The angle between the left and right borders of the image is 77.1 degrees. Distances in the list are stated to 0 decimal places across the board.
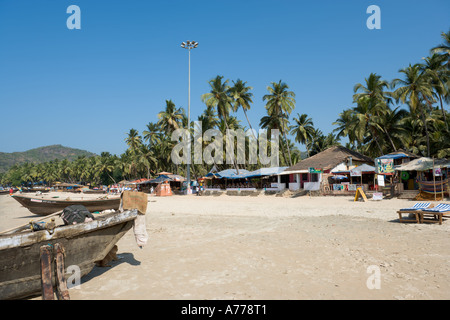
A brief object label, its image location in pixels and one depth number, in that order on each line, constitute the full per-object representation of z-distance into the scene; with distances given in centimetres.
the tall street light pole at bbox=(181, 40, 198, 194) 3788
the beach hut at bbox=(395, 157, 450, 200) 1823
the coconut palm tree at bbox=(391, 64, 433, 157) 2752
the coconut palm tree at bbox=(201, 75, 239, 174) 4109
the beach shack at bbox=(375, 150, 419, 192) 2726
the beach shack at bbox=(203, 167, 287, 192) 3481
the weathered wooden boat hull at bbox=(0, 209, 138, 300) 396
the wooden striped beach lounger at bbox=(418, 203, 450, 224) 955
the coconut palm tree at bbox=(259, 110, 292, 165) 4222
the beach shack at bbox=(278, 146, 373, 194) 2854
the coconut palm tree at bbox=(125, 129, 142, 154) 7288
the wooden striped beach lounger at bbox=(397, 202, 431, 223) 998
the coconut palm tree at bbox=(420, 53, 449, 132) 2667
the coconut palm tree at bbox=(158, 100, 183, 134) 4747
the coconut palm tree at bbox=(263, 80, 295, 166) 4066
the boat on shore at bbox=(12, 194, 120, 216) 1498
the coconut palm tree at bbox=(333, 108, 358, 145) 3332
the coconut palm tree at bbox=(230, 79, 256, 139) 4203
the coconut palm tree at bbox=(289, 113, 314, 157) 4603
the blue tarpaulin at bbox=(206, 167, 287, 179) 3442
